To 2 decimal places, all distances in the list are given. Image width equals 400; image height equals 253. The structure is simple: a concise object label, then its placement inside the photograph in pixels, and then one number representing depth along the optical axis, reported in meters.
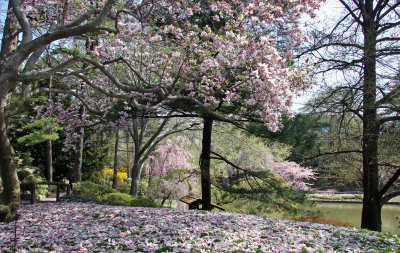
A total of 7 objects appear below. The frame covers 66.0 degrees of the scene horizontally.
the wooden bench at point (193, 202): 8.74
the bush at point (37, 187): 9.14
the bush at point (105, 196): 8.43
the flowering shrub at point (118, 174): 17.52
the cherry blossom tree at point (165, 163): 14.45
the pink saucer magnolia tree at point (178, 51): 4.40
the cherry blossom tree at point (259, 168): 8.47
